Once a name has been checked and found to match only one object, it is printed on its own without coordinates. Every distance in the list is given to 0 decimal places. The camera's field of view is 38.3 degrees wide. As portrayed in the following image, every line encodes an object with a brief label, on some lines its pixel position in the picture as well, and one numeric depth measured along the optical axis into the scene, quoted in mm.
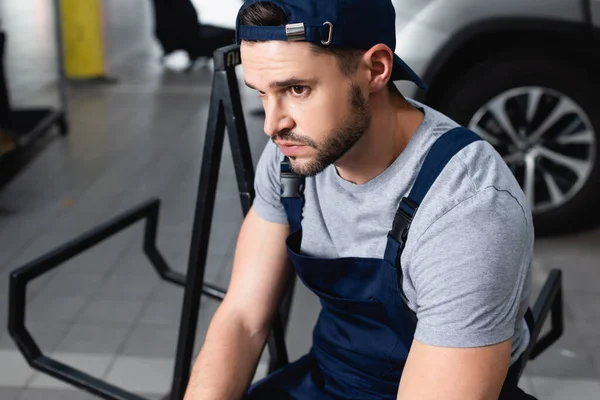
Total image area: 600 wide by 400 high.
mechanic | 1444
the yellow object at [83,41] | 7730
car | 3820
